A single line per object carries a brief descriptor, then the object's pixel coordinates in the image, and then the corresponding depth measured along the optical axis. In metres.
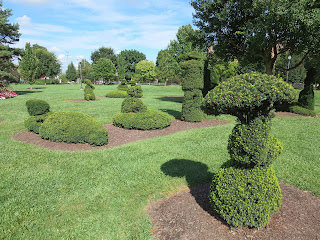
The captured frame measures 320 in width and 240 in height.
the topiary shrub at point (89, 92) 21.68
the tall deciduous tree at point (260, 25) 11.02
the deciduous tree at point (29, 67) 36.78
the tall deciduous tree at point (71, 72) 78.89
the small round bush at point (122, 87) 29.13
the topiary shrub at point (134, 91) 10.59
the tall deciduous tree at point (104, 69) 68.94
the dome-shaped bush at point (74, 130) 7.67
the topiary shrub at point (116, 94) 26.19
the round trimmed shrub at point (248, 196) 3.05
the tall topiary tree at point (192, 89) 11.12
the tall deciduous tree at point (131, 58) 85.76
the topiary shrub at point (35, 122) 8.79
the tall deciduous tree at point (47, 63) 70.75
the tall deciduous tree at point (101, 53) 98.69
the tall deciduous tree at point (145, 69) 71.75
